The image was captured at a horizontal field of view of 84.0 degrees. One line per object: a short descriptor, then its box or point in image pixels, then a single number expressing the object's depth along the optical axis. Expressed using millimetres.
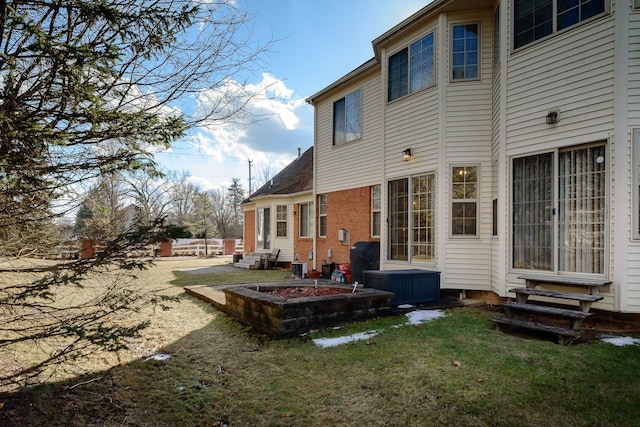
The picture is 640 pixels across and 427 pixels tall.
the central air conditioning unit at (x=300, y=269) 11478
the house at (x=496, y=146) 5332
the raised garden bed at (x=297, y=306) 5105
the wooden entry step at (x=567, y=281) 5250
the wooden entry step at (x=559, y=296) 5043
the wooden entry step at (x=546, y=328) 4617
